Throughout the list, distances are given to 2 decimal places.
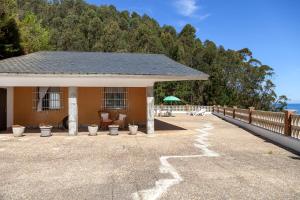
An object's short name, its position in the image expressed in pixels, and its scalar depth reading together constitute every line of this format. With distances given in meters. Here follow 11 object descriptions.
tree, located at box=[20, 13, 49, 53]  23.15
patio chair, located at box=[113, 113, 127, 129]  12.36
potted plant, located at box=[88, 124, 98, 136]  10.76
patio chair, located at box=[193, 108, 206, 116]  22.90
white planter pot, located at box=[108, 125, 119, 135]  10.91
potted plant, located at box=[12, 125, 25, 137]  10.38
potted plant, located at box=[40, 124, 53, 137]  10.42
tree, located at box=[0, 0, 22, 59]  18.07
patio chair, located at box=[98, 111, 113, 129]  12.39
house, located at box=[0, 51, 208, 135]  10.30
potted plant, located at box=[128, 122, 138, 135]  11.00
